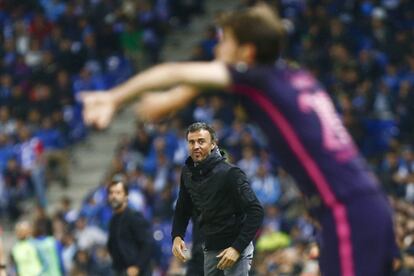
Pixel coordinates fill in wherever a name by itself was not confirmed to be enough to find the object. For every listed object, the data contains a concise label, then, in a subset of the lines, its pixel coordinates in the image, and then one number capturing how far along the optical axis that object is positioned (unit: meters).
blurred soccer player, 9.24
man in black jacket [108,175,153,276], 21.31
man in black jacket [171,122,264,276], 16.67
